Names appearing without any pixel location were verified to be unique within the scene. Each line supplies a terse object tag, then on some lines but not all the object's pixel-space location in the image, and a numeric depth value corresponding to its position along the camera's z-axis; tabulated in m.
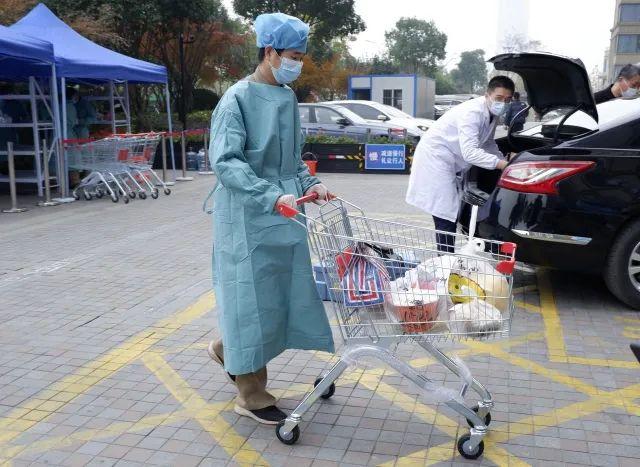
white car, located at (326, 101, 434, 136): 17.53
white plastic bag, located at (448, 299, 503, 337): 3.04
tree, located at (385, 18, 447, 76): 78.25
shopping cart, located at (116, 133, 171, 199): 11.34
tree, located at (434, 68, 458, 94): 80.43
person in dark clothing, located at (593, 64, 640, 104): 6.96
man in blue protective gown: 3.18
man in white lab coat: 5.26
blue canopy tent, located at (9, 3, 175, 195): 11.27
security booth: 30.34
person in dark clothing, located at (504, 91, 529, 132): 6.53
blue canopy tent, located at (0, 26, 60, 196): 9.52
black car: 4.99
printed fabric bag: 3.10
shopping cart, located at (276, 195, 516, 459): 3.05
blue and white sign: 14.94
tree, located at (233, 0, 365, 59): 33.38
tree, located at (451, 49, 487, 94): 120.88
